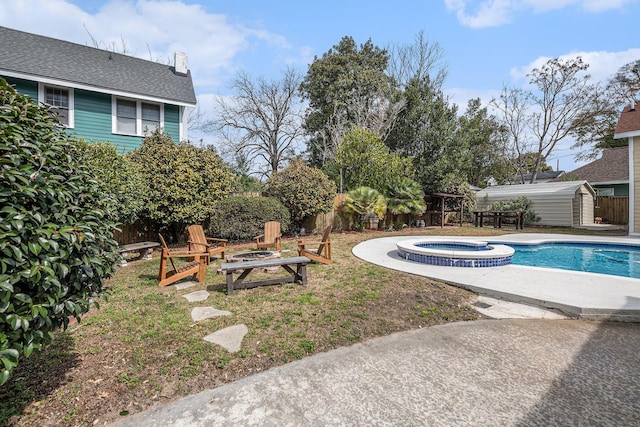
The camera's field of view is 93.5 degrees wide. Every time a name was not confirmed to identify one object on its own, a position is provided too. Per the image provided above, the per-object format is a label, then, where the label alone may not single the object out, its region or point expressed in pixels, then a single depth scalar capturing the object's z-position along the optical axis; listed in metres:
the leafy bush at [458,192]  17.45
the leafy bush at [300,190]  11.17
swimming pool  7.30
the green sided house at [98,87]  10.17
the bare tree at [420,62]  19.20
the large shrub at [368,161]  13.73
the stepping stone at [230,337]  3.10
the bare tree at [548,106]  20.77
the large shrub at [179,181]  8.49
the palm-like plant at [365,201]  13.07
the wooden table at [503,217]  15.17
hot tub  6.44
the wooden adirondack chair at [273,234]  8.14
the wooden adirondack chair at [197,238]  6.44
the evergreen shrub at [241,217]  9.52
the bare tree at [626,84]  21.59
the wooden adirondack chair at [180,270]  5.16
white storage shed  16.06
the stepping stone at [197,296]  4.50
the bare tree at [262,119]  23.11
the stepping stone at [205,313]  3.83
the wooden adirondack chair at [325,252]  6.59
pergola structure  15.52
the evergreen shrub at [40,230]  1.65
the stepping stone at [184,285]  5.15
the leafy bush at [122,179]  7.27
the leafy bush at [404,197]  14.19
